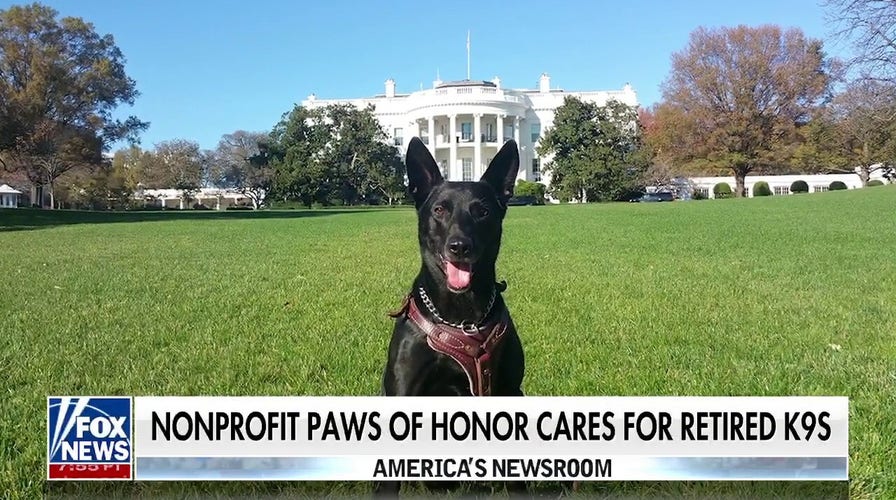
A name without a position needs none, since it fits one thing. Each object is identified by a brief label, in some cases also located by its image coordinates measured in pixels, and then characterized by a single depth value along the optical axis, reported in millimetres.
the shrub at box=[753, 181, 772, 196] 53969
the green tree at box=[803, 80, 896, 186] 25844
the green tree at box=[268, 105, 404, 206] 49719
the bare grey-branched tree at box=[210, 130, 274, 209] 60969
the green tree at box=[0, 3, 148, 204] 32688
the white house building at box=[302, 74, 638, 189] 62156
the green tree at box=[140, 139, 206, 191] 60219
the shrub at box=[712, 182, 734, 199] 57394
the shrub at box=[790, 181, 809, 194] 58156
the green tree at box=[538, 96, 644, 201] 48750
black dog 1990
